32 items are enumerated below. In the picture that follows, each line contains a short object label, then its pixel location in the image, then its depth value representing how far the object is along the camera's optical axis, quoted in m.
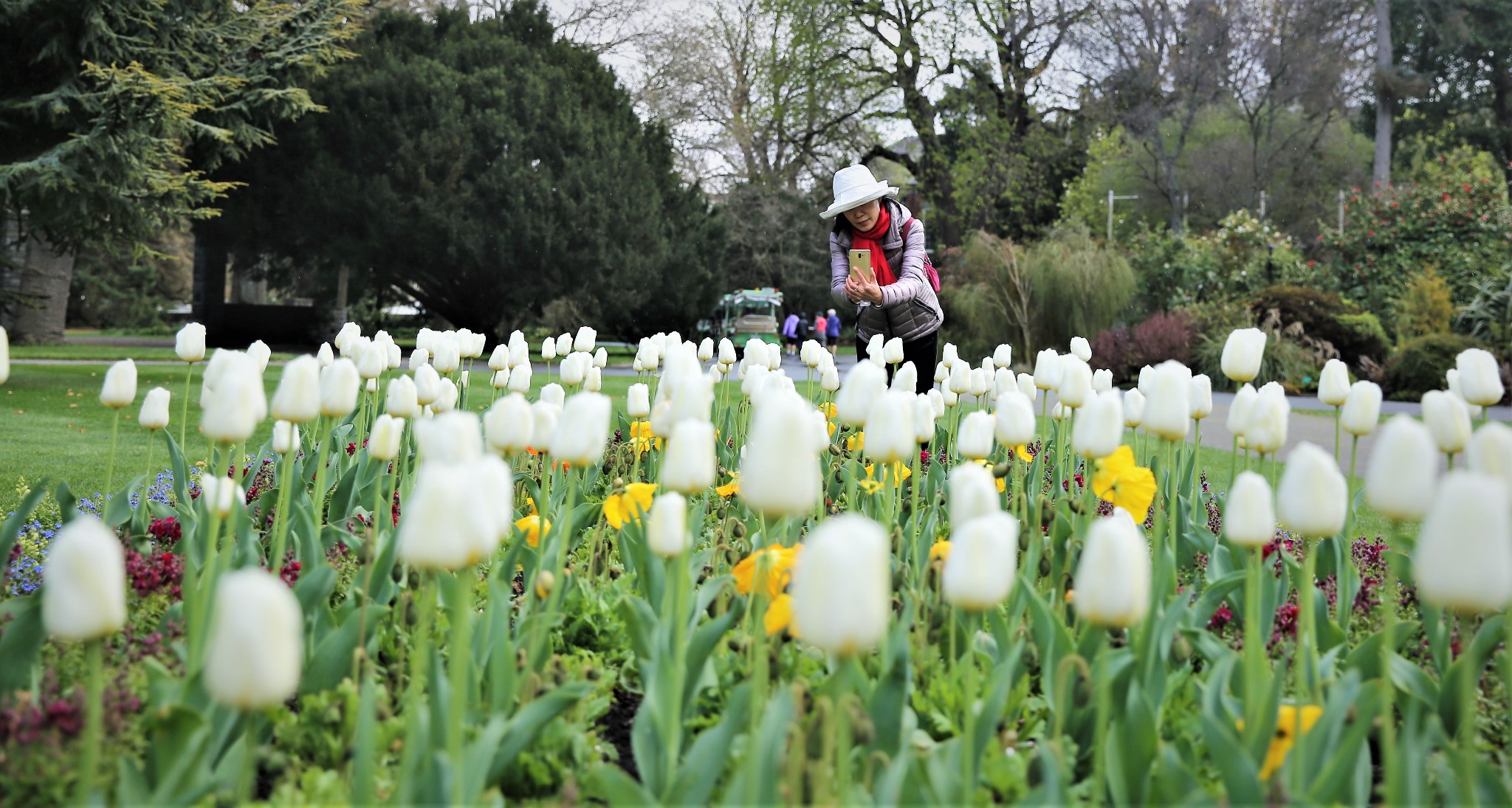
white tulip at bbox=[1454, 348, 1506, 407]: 2.10
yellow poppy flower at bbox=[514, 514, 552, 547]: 2.55
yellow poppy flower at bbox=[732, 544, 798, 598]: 1.94
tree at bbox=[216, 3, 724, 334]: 18.34
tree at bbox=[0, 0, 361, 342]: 10.39
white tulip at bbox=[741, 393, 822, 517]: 1.29
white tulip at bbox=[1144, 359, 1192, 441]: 1.95
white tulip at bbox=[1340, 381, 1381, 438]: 2.19
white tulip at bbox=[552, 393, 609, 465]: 1.83
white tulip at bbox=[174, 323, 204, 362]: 2.84
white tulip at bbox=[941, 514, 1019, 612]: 1.27
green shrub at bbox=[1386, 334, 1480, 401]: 12.24
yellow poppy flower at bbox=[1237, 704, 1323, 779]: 1.58
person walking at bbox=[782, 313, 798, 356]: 21.77
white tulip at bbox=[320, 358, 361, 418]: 2.04
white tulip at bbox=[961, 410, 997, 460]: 2.21
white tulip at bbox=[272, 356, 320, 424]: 1.83
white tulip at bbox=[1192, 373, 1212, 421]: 2.58
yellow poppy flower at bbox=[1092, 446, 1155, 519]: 2.48
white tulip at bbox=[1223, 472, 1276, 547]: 1.55
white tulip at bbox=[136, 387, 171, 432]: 2.39
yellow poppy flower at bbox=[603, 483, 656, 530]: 2.63
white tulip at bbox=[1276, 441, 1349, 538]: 1.43
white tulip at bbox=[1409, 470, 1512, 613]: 1.11
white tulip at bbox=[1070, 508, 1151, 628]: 1.28
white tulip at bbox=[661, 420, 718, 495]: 1.63
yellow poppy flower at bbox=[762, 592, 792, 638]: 1.85
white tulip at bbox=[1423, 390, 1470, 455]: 1.85
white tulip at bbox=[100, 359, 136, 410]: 2.25
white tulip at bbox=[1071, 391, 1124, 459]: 1.94
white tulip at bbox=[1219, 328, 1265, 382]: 2.47
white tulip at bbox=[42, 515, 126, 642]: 1.12
